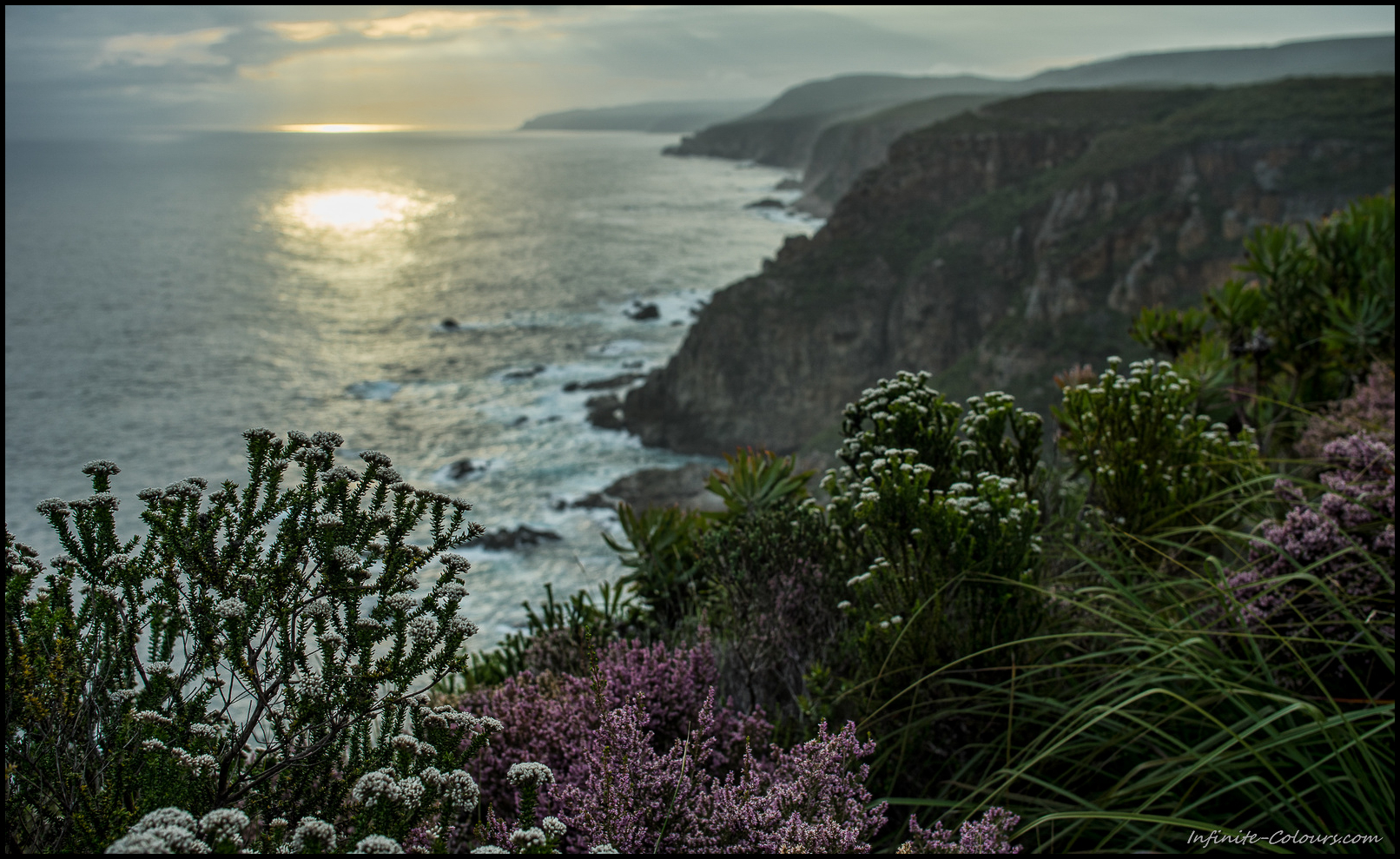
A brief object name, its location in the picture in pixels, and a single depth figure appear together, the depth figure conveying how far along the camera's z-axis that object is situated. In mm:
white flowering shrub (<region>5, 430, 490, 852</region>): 1721
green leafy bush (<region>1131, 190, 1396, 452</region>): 6141
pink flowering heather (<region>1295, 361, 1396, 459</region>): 4711
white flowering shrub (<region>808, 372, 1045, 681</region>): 3230
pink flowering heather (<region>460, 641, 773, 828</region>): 3119
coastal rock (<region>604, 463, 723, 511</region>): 33562
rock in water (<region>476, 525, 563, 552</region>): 30531
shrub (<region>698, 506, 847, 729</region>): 3629
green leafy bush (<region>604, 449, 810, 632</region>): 4832
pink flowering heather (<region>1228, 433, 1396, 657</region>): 3176
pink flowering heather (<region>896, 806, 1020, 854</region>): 2086
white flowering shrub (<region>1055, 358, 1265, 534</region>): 4172
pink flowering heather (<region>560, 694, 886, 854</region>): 2133
